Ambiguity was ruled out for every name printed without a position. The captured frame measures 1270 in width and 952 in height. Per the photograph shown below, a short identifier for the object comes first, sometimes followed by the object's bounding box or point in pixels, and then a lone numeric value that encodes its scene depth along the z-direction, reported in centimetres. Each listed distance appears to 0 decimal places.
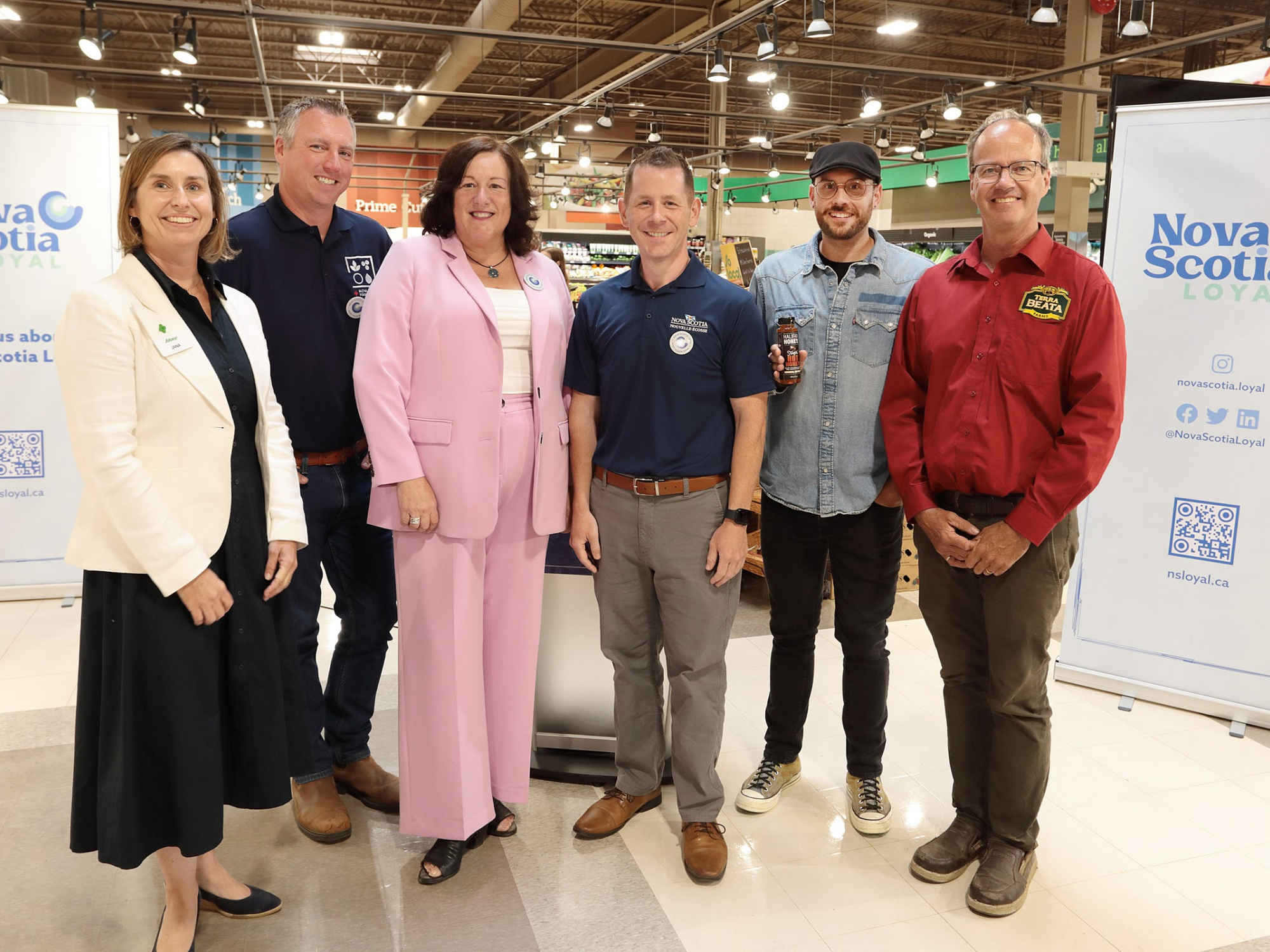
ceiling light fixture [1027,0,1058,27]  715
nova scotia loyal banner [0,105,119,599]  461
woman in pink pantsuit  234
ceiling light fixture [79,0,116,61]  827
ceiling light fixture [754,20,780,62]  806
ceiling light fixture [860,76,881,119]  1098
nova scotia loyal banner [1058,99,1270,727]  339
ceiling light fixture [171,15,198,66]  838
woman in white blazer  189
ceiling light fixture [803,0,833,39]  732
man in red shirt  224
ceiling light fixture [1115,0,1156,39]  701
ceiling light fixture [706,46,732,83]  893
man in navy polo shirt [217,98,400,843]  252
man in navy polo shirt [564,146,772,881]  240
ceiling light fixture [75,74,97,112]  1148
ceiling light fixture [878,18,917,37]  872
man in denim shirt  258
